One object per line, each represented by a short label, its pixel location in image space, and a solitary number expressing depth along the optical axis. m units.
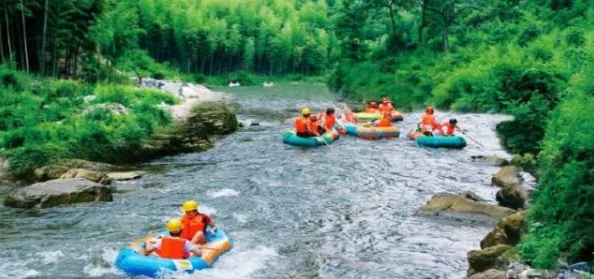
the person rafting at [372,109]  27.54
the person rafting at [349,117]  24.09
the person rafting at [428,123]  20.41
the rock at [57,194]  12.50
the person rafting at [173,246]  9.18
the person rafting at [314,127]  20.39
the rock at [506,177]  13.79
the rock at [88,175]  14.12
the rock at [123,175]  14.93
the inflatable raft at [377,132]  21.73
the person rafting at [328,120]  22.30
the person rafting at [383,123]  22.02
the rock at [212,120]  23.80
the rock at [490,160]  16.88
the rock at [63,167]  14.66
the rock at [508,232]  9.25
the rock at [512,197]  12.11
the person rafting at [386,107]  25.38
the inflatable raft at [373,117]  25.81
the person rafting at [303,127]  20.14
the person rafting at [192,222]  9.99
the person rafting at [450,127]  20.06
